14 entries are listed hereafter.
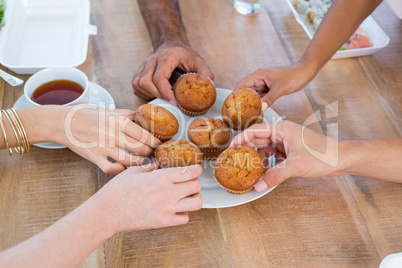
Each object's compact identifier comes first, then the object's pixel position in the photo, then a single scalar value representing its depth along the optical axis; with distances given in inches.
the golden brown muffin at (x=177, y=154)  42.8
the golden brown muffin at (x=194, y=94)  49.9
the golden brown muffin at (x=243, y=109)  47.8
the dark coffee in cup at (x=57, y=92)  47.1
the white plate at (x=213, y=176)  40.3
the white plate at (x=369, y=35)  61.7
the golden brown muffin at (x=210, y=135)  46.2
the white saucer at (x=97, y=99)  48.3
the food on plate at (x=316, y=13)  65.3
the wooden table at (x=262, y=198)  39.0
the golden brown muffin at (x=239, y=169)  40.8
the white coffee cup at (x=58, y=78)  45.2
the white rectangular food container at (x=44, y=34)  54.9
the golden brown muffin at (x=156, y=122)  46.6
